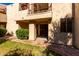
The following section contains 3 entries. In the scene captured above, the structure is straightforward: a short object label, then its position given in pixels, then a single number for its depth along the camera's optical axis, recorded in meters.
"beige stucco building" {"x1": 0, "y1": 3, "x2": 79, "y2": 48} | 4.38
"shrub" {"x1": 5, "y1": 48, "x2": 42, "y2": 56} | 3.56
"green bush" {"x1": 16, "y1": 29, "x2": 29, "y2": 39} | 5.90
